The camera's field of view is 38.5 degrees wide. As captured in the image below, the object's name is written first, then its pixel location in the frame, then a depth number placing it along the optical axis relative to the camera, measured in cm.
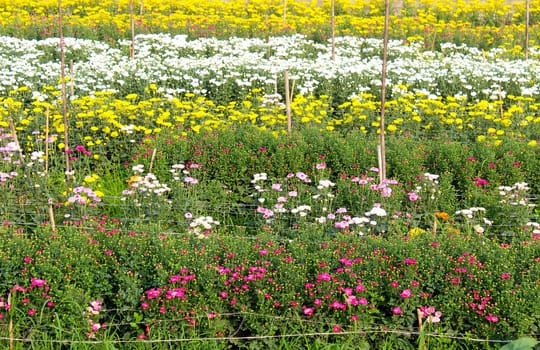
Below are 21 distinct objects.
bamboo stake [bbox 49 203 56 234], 550
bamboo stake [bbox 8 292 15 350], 452
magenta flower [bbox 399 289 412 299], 466
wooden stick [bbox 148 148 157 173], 682
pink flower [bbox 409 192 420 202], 618
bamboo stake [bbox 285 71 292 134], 797
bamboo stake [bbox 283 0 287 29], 1459
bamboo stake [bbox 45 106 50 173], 692
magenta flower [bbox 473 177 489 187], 678
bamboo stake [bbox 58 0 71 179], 654
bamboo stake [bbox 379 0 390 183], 642
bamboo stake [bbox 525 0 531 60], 1185
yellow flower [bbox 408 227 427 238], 539
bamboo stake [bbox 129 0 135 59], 1100
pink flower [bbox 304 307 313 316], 465
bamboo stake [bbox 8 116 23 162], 654
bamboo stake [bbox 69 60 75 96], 889
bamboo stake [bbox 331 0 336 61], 1164
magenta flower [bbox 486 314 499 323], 455
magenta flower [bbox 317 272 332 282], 473
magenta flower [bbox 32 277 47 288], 473
